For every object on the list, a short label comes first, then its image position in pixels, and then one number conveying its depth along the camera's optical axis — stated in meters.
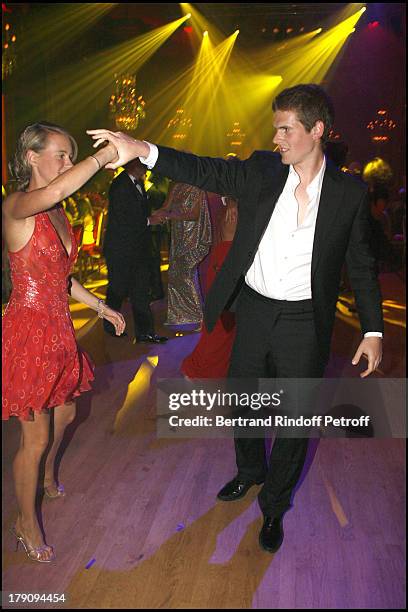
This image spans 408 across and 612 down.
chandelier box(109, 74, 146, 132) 9.08
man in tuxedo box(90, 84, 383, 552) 2.42
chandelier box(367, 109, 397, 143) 13.91
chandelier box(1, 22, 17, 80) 7.55
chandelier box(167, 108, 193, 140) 14.02
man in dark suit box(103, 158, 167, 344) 5.36
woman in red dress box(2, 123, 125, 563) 2.29
